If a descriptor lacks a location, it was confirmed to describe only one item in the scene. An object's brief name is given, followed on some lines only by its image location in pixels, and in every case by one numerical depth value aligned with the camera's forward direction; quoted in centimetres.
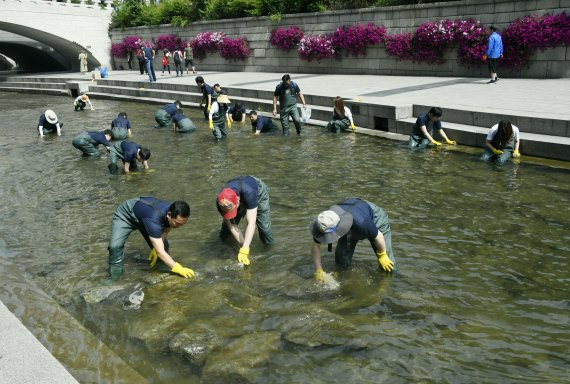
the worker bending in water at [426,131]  1139
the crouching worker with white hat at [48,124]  1608
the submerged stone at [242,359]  461
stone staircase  1051
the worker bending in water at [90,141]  1283
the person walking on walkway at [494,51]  1631
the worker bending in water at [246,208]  603
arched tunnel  3691
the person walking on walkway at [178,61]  2814
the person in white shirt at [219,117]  1390
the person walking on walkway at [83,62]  3604
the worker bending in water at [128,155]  1109
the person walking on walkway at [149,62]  2530
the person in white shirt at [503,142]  999
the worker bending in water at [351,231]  519
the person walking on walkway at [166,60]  3008
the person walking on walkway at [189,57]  2910
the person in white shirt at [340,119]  1406
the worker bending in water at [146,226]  604
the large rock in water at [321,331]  504
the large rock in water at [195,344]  489
